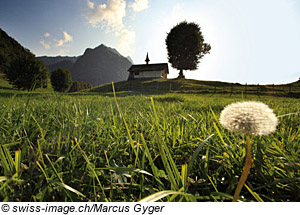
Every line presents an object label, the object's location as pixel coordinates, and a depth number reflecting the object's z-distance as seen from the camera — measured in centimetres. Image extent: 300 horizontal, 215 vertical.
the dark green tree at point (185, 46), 4103
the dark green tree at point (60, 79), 4234
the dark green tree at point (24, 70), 2419
